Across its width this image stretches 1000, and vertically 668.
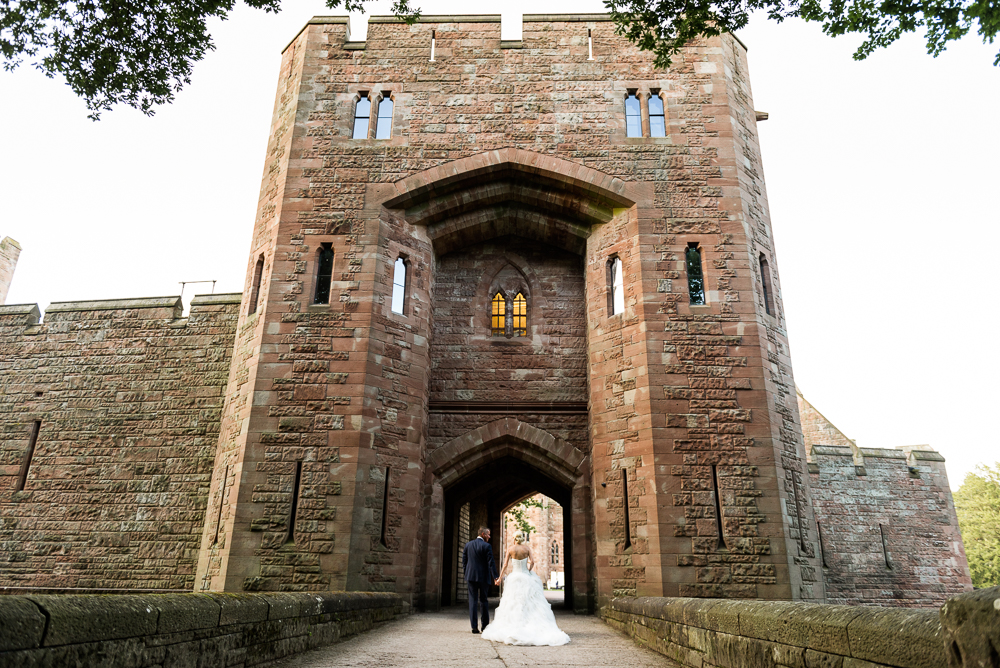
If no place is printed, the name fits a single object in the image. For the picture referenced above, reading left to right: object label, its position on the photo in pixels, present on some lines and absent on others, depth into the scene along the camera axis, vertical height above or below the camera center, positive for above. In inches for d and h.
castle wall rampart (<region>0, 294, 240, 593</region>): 442.6 +79.0
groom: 289.0 -5.0
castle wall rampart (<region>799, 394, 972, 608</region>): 547.8 +28.7
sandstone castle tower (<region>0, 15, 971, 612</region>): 354.9 +122.8
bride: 241.6 -20.9
